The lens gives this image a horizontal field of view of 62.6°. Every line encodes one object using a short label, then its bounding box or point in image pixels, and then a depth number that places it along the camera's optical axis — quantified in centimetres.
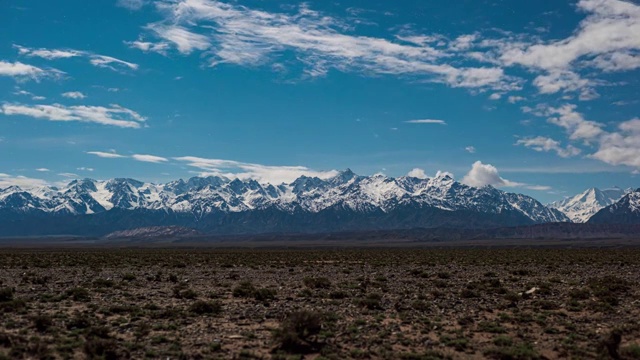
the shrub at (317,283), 3366
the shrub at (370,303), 2523
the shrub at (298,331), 1719
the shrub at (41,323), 1931
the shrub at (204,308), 2362
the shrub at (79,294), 2705
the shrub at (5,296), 2556
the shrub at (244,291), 2930
